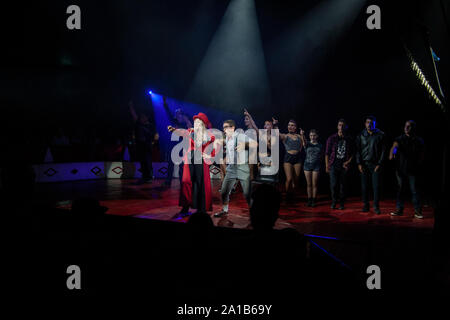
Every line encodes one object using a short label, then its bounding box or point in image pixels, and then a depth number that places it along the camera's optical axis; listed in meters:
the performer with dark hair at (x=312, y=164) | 6.54
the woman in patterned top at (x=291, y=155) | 6.91
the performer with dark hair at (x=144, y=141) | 9.71
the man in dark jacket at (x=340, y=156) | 6.31
